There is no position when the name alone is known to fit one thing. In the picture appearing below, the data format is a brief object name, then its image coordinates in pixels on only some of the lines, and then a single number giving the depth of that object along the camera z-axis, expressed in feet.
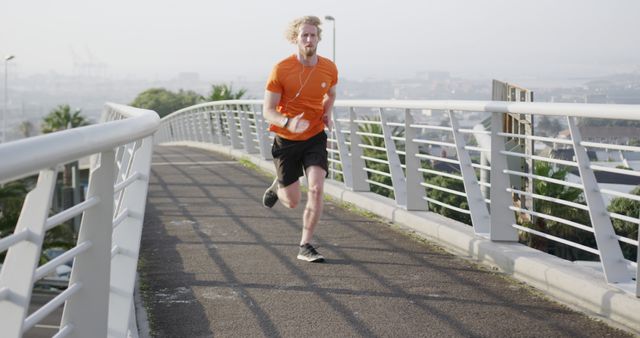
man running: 24.03
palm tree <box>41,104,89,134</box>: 290.56
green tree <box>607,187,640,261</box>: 33.42
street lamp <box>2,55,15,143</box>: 188.79
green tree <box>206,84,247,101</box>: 215.80
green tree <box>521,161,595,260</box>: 44.45
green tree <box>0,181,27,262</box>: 108.68
